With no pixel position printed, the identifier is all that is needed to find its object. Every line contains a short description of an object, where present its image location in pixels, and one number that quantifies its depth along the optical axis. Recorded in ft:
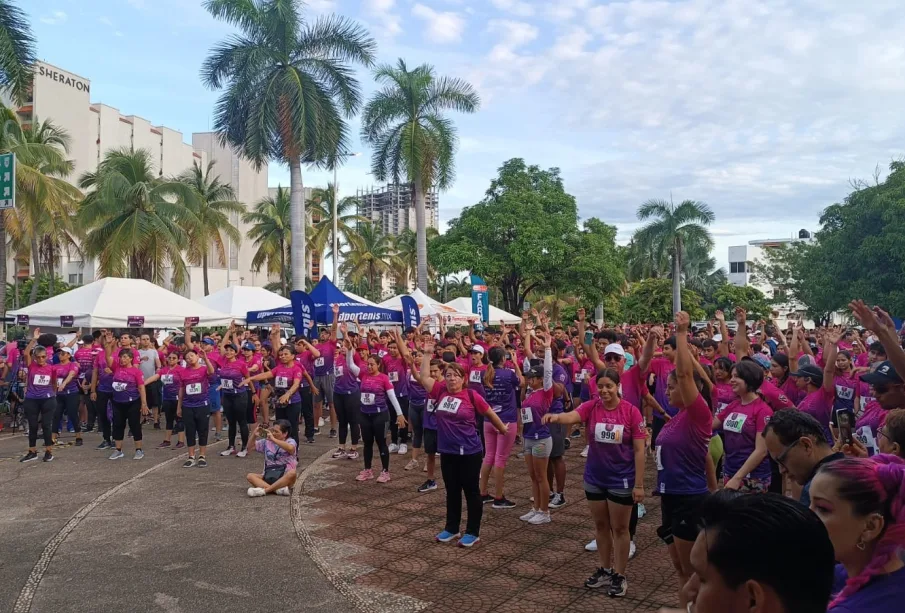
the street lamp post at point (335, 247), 109.60
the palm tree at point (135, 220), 94.27
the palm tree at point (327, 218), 155.94
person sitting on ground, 30.01
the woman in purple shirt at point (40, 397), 37.19
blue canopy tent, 53.78
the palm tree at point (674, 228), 145.89
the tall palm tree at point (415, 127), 106.93
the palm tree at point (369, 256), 179.06
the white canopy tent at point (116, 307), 60.03
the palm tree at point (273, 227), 146.41
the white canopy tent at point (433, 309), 73.31
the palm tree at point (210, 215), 115.24
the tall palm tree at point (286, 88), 83.35
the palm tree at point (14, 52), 53.06
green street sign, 49.49
